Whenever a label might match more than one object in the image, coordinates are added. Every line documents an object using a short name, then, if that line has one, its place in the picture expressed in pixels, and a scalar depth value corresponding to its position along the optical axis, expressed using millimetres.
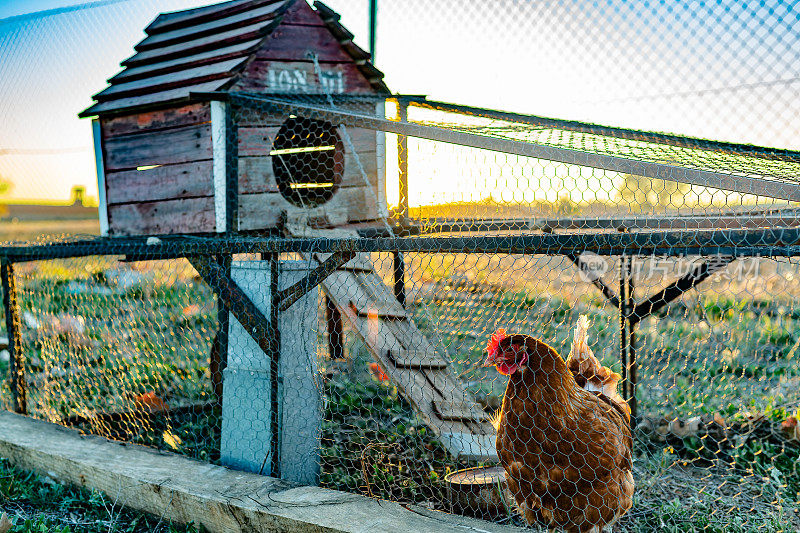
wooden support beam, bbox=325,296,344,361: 4715
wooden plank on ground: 2189
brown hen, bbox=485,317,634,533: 2178
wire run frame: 1736
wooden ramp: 2953
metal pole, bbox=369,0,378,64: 3752
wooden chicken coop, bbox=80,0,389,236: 3143
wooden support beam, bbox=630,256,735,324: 2750
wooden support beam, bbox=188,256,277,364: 2709
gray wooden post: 2703
